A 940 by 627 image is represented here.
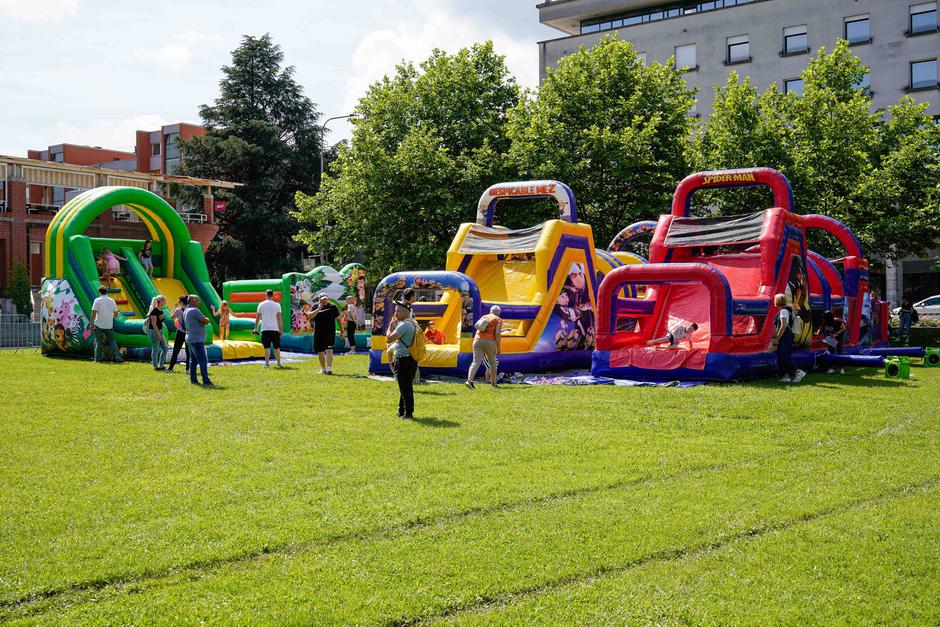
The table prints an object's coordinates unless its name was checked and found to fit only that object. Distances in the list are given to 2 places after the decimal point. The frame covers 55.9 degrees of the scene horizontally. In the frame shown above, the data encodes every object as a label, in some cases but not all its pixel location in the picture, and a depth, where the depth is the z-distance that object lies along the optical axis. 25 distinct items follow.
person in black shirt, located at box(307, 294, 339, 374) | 17.09
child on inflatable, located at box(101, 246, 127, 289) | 22.14
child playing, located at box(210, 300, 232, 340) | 22.36
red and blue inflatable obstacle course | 15.38
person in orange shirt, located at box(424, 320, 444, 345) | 18.36
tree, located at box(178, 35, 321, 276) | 45.50
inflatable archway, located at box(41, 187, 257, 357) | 20.17
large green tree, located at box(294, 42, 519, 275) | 29.20
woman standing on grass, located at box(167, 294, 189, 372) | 16.83
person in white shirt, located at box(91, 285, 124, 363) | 18.78
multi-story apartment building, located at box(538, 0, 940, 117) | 40.84
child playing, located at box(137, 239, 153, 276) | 23.30
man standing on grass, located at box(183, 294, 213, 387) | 15.10
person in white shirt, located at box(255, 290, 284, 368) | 18.17
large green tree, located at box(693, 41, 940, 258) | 26.97
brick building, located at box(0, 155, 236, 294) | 37.31
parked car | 37.22
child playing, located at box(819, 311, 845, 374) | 18.48
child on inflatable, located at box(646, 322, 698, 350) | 16.36
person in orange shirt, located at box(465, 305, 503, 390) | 15.09
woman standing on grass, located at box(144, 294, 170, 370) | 17.42
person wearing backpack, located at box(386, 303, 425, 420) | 11.22
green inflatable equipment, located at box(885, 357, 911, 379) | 15.92
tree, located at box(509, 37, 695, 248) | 27.64
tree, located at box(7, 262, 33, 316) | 37.38
